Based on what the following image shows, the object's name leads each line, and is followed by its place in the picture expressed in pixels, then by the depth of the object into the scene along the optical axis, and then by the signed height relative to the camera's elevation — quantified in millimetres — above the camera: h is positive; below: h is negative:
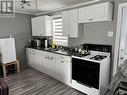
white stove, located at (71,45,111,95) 2197 -777
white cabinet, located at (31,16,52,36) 3774 +520
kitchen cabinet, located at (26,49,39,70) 3933 -778
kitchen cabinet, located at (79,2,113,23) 2256 +621
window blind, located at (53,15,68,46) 3700 +241
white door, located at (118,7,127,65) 2254 -25
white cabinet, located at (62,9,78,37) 2822 +466
